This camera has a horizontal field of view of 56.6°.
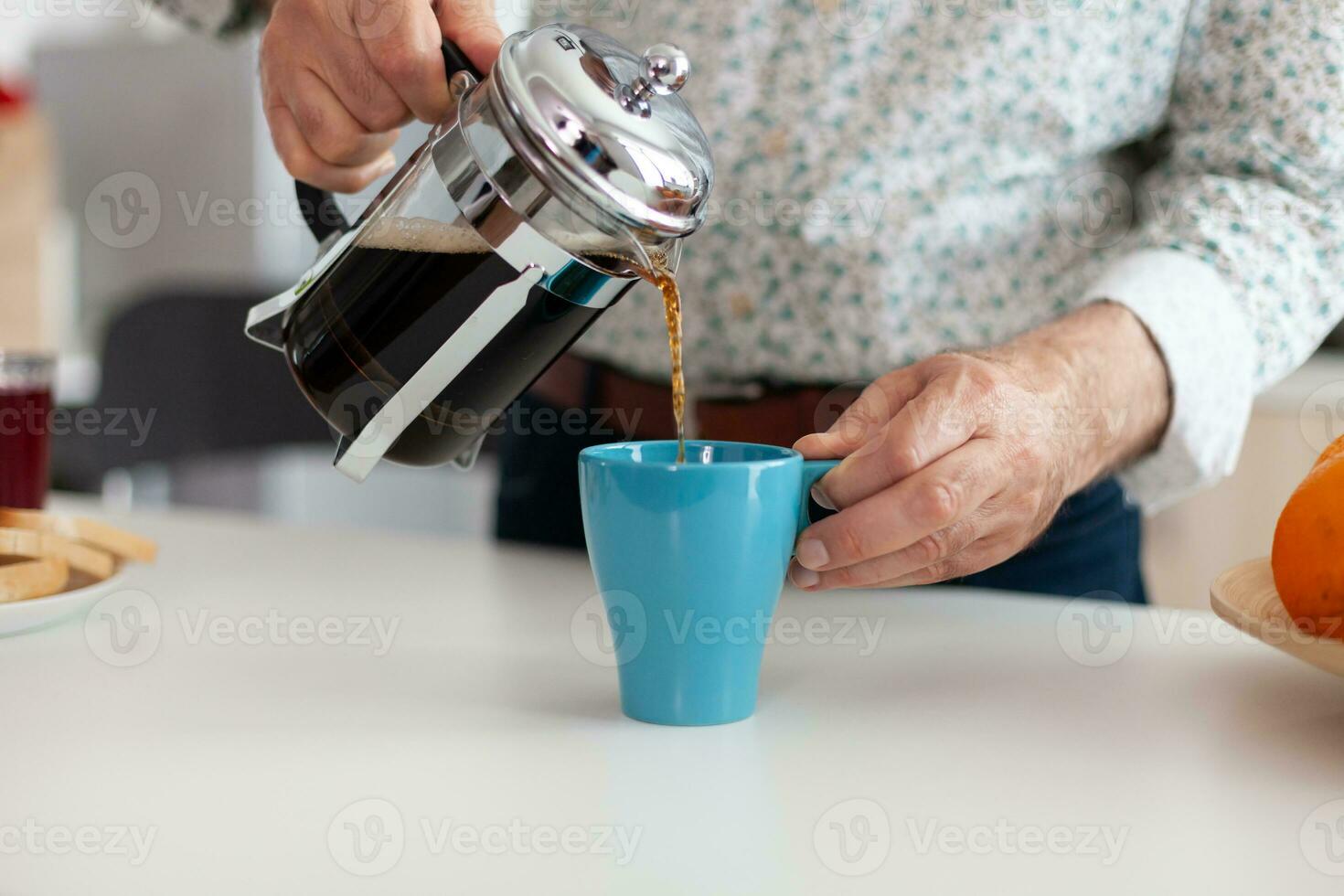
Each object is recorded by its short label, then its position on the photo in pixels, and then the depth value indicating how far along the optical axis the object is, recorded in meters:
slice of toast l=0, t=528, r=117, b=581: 0.67
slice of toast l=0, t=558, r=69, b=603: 0.64
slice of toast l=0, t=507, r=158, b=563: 0.72
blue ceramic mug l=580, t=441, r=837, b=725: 0.52
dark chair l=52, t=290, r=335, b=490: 1.97
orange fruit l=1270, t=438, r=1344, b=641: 0.53
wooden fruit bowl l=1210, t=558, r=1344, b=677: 0.52
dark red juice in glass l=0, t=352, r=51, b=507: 0.82
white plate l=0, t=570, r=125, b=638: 0.64
